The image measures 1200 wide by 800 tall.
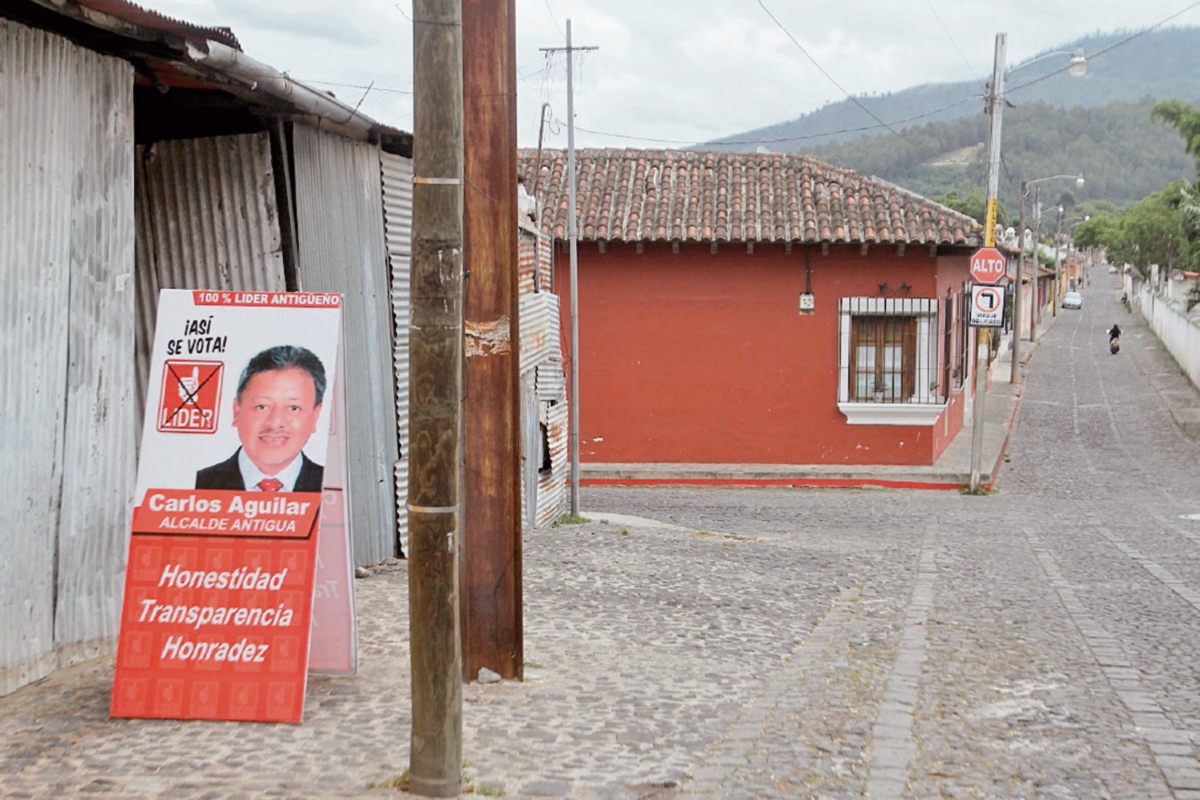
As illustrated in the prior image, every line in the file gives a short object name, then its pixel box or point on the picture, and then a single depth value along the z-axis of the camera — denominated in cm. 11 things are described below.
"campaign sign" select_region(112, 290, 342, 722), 527
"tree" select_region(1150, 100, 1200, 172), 2838
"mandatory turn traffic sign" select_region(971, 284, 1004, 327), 1936
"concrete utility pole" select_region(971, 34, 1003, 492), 1952
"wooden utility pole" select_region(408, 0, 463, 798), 438
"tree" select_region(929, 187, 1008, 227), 6638
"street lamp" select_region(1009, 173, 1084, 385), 3546
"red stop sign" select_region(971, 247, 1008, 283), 1903
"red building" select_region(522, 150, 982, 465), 2133
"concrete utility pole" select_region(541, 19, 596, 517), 1480
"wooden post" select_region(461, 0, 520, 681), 611
